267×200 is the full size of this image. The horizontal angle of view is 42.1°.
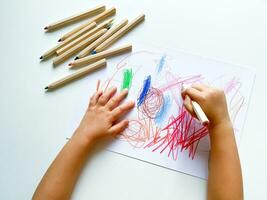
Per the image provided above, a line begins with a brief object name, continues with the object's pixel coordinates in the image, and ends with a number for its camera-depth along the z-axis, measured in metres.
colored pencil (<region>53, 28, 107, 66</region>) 0.63
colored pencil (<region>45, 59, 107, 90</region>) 0.62
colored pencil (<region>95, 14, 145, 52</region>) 0.63
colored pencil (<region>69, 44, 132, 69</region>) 0.62
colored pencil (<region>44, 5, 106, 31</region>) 0.65
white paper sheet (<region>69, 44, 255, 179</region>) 0.57
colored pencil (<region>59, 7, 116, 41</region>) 0.64
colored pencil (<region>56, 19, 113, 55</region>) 0.63
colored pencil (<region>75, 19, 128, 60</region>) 0.63
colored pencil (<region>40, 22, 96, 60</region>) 0.64
